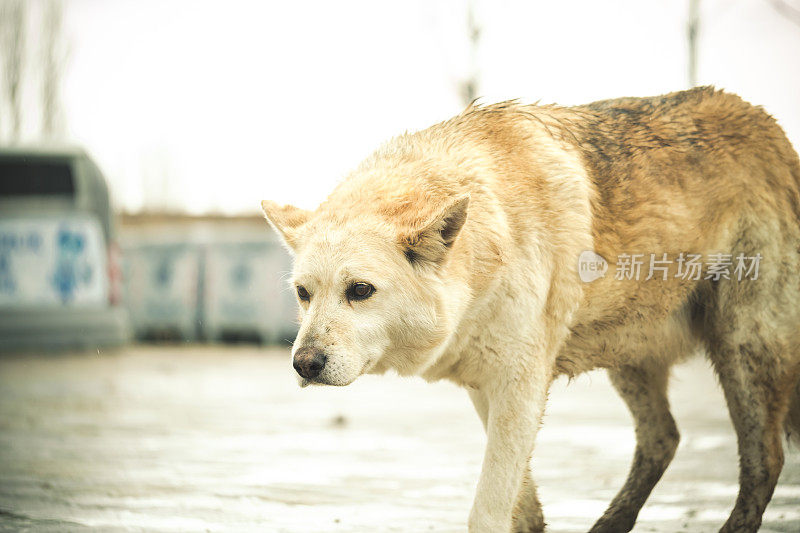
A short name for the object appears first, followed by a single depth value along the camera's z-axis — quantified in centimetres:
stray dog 437
